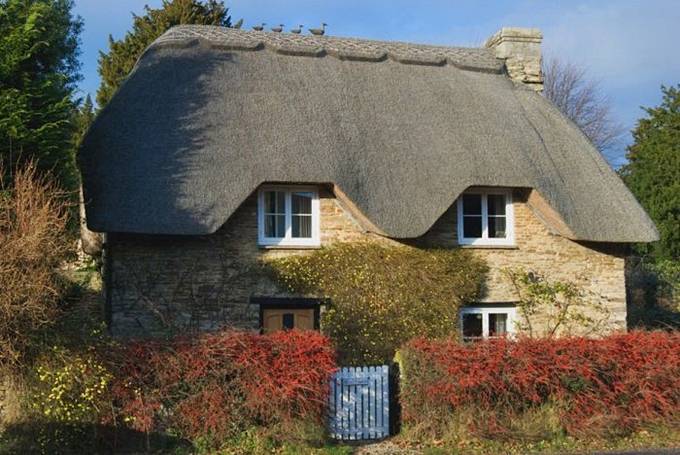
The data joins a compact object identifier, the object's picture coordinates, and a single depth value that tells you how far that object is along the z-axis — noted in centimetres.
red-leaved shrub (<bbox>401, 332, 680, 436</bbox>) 1134
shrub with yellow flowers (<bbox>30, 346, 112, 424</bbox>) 1010
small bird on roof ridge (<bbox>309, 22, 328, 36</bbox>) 2081
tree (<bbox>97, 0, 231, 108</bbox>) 2761
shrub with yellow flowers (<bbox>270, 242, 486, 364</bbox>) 1487
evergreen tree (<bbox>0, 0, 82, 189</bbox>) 1216
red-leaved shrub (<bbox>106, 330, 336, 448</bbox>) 1053
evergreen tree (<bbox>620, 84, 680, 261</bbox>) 3153
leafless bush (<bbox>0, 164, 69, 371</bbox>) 952
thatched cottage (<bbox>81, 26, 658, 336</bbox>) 1437
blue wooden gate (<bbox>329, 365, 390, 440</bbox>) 1163
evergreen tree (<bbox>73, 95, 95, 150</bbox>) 2922
